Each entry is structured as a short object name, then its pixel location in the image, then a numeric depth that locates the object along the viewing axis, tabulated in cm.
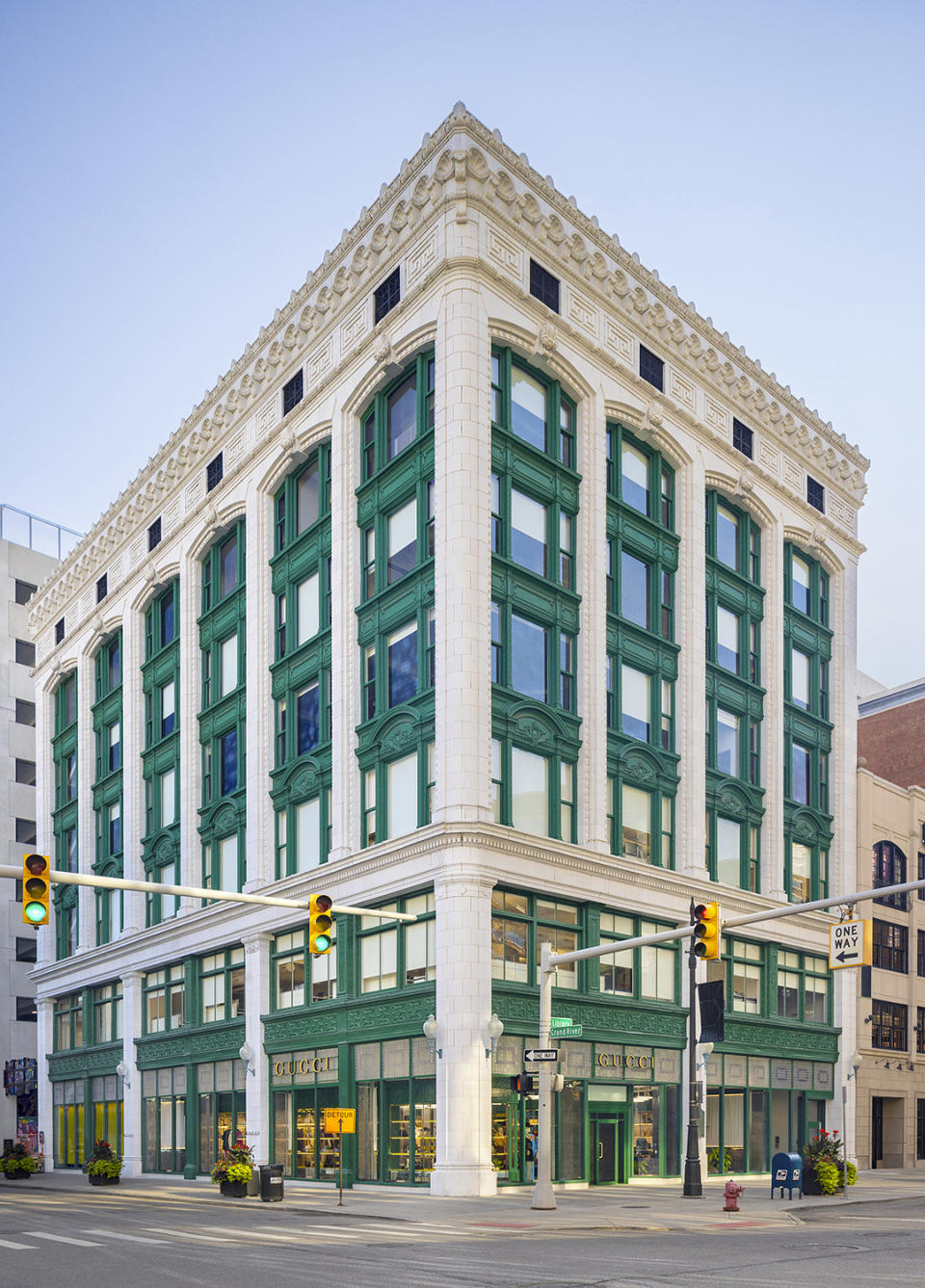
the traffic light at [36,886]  2088
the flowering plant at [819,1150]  3872
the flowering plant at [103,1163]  5022
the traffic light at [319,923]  2531
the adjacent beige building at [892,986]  6091
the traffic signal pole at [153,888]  2259
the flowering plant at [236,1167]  3809
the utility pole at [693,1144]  3559
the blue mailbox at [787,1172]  3694
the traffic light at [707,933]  2580
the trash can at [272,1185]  3622
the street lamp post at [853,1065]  5566
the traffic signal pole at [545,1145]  3102
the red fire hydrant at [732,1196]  3067
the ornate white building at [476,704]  4103
